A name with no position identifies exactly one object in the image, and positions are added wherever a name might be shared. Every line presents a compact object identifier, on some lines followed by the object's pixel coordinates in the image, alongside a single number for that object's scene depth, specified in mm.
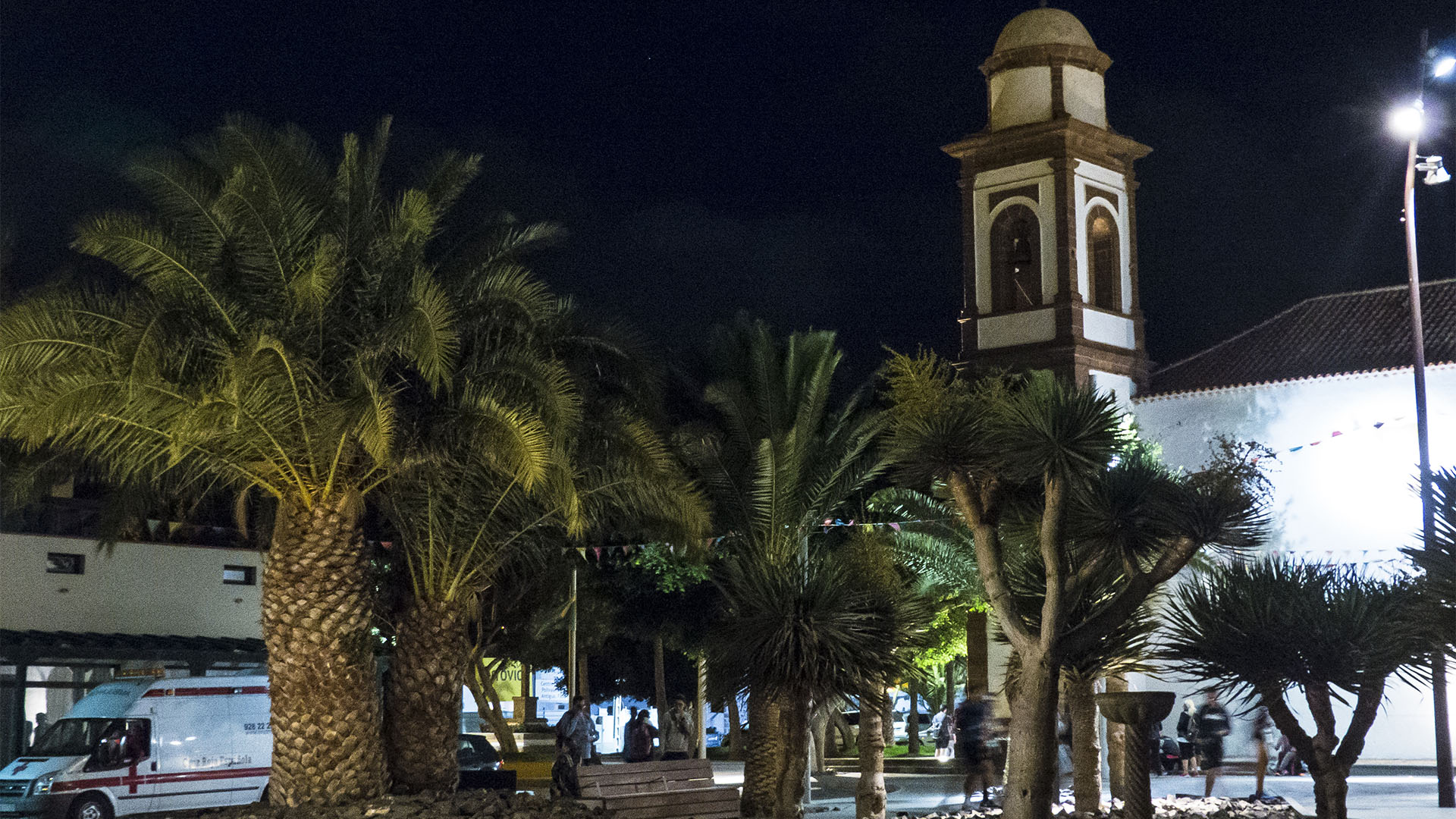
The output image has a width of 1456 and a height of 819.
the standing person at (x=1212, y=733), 21672
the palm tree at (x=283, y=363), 14164
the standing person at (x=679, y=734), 24516
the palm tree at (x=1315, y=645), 13805
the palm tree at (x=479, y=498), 15766
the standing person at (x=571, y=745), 19547
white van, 19781
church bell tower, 35531
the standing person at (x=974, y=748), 19281
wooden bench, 15203
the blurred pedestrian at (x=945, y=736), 38562
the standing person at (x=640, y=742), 22109
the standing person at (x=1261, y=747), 20547
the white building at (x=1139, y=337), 33031
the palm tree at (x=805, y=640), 16531
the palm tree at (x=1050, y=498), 13977
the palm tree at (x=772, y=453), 20562
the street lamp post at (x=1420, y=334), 20172
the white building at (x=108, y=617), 25516
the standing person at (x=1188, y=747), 27766
